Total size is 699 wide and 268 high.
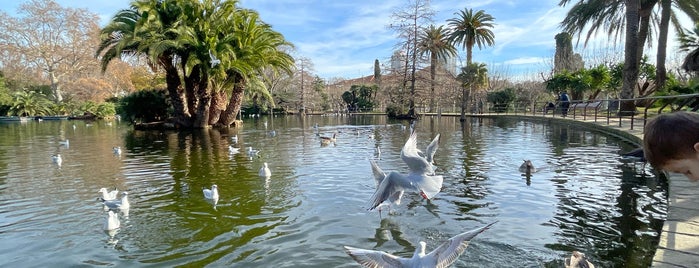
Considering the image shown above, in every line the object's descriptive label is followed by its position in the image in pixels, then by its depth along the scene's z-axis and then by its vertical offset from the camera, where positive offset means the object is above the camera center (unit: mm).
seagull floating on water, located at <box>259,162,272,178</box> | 10109 -1357
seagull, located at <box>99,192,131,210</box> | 6879 -1430
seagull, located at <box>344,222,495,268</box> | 3959 -1349
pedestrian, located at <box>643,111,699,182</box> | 1770 -119
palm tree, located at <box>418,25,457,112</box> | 46969 +7831
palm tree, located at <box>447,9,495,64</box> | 46844 +9624
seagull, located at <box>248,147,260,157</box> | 13797 -1200
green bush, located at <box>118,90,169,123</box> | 31719 +850
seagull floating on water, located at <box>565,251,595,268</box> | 4248 -1503
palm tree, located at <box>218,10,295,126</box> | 29531 +4652
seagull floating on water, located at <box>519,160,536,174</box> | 10108 -1291
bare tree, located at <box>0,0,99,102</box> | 58625 +10971
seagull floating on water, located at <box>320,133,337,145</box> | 17453 -1019
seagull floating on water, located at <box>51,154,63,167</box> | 12177 -1244
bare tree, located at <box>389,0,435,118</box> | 46625 +7368
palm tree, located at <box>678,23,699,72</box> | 19028 +3177
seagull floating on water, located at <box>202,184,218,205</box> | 7664 -1430
